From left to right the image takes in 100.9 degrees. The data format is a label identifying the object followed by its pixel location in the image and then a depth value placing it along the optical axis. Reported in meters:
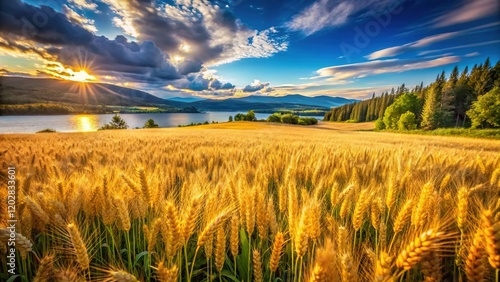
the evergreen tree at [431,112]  46.31
